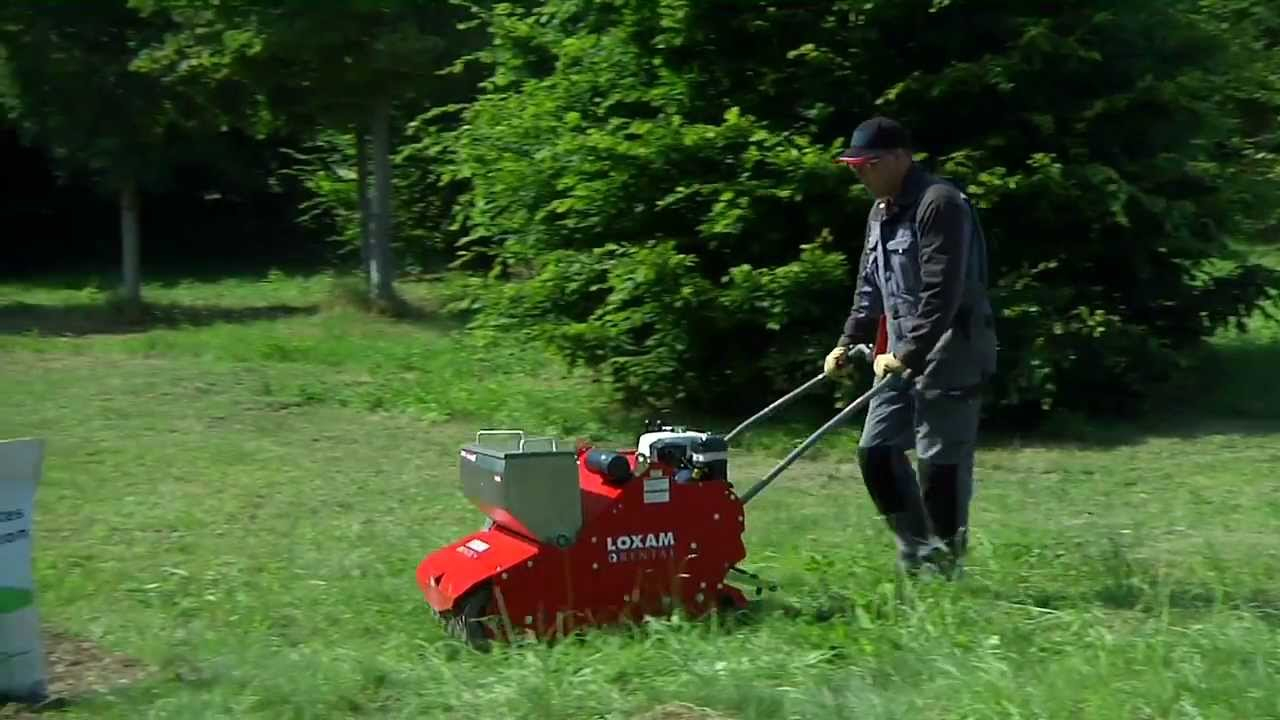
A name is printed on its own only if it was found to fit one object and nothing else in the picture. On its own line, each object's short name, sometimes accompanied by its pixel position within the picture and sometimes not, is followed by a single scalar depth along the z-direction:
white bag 5.37
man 6.29
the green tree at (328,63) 18.22
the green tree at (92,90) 20.88
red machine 5.89
